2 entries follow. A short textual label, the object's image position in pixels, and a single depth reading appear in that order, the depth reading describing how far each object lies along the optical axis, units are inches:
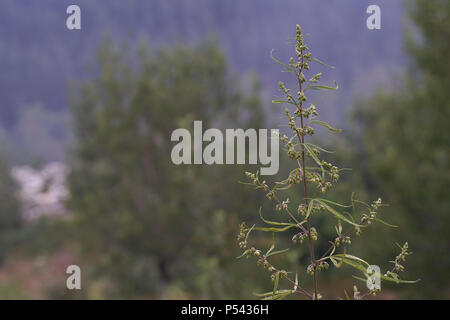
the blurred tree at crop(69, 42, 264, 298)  339.9
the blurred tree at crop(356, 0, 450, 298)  258.8
